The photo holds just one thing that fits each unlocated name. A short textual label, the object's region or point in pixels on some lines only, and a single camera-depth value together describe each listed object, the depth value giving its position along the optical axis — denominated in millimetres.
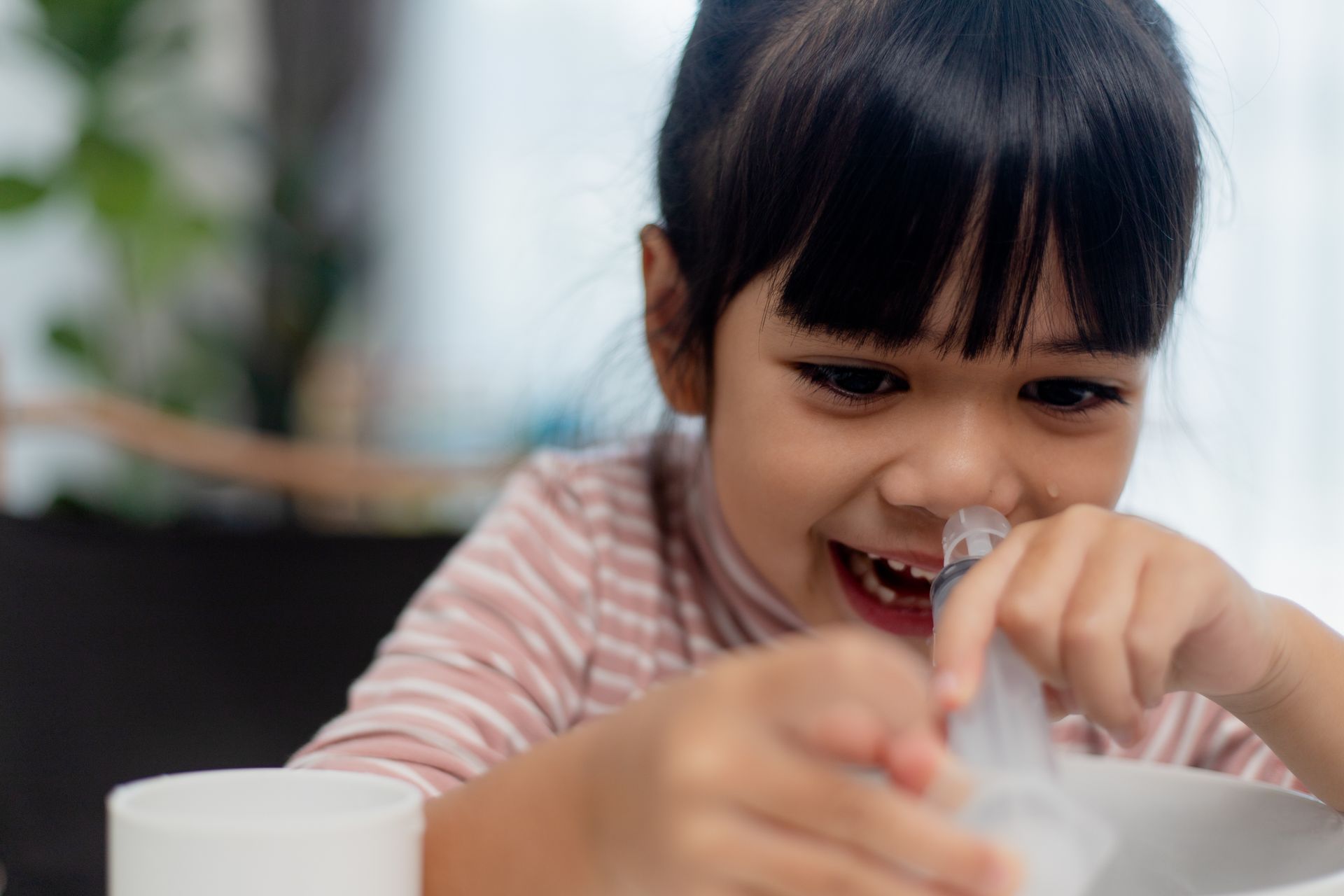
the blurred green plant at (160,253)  2066
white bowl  477
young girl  309
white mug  346
